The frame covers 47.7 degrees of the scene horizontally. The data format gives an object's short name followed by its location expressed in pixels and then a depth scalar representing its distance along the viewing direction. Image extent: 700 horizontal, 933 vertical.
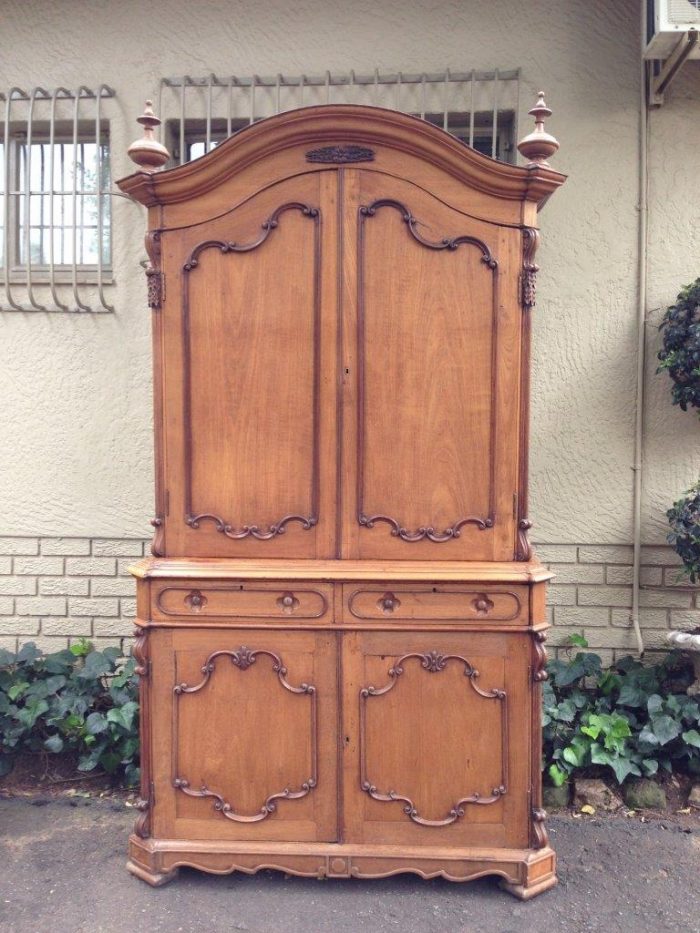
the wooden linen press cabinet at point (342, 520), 2.65
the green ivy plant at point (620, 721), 3.29
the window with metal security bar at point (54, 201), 3.64
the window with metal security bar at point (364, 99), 3.54
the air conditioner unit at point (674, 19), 3.09
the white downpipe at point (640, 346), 3.52
